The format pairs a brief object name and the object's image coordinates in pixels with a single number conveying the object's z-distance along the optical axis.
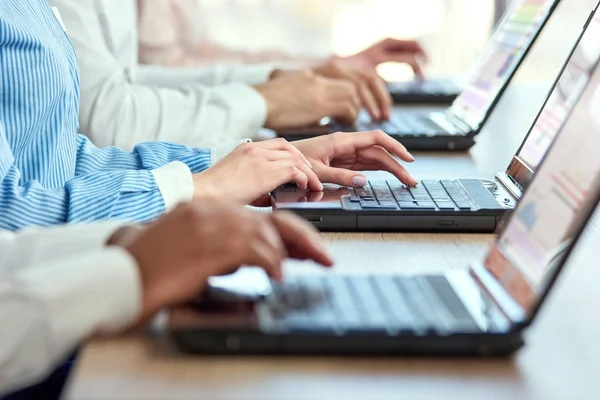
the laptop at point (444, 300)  1.21
